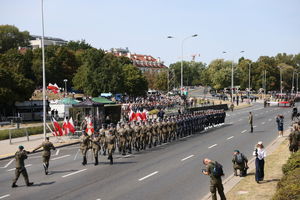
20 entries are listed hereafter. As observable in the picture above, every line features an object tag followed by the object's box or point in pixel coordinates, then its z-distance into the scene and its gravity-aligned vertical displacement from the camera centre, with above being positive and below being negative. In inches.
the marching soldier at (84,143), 729.0 -99.2
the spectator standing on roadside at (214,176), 443.5 -100.5
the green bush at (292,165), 472.4 -94.7
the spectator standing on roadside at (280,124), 1096.6 -99.4
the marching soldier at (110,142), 752.3 -102.0
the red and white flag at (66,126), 1099.3 -99.7
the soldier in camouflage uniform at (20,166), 573.0 -112.1
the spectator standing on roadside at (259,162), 545.7 -104.3
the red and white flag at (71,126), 1099.9 -99.9
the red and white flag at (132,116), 1264.8 -83.5
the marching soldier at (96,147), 728.3 -106.8
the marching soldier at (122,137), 848.3 -103.2
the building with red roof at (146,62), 6353.8 +501.6
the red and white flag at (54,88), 1312.7 +12.5
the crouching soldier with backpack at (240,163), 590.2 -114.7
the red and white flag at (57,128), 1088.2 -104.6
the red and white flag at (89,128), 1016.2 -98.9
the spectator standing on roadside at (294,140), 708.7 -94.5
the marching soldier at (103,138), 805.9 -100.2
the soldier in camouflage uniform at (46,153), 661.9 -106.9
